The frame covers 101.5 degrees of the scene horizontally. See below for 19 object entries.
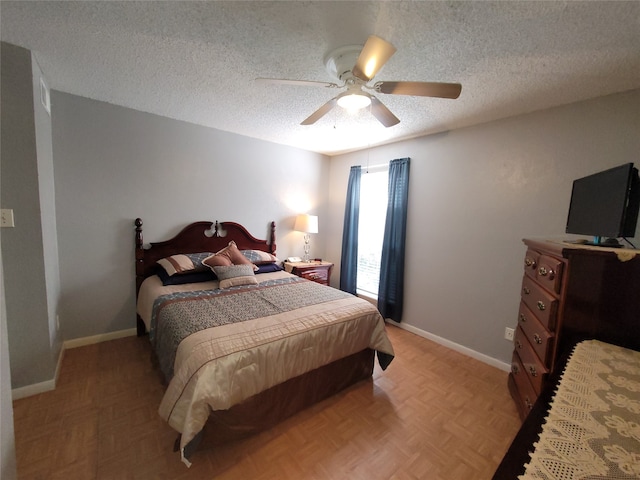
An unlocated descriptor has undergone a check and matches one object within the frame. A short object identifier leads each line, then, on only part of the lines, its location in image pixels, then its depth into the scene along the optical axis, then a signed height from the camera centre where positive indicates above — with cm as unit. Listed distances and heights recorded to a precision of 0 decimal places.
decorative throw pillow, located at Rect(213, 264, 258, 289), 272 -71
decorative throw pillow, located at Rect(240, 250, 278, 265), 340 -60
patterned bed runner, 180 -79
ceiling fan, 133 +79
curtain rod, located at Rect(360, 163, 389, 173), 369 +73
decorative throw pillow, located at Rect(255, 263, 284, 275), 339 -74
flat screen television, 141 +14
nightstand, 377 -83
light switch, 178 -13
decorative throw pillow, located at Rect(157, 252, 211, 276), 275 -61
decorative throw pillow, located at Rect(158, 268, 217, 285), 271 -74
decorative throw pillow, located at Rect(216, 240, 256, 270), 308 -54
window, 382 -17
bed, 147 -87
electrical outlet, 251 -105
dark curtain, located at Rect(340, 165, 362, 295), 402 -30
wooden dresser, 129 -38
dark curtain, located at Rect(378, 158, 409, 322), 335 -35
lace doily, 60 -56
